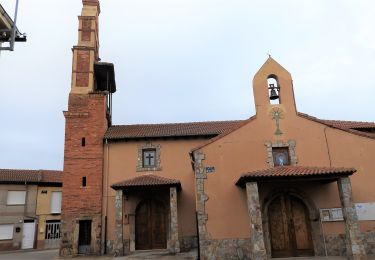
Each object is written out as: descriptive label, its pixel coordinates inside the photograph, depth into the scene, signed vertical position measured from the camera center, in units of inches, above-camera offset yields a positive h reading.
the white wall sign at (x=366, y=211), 533.0 +17.2
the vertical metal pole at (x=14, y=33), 431.7 +252.2
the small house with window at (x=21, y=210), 1080.8 +87.1
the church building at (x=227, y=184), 523.5 +73.4
